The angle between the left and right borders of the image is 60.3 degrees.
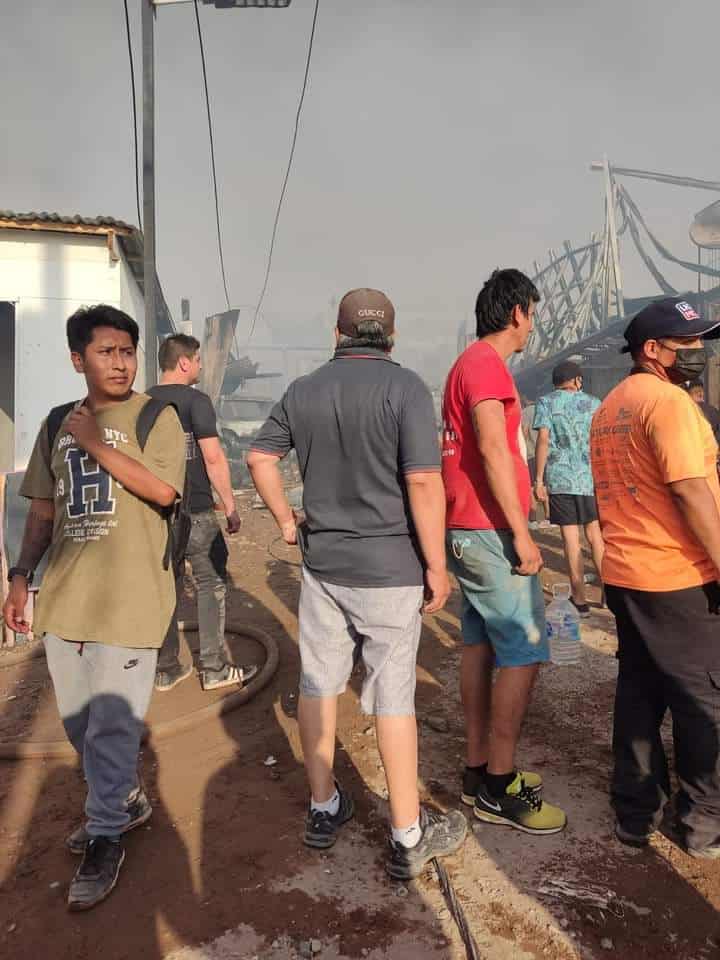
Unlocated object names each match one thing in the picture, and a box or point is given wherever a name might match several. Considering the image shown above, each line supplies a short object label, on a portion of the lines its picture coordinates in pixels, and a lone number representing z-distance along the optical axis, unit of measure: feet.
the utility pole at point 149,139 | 26.16
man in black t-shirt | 13.38
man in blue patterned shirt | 17.53
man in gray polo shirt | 7.70
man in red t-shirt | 8.38
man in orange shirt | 7.71
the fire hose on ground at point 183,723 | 11.22
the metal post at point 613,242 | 88.84
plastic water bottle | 15.01
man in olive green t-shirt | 7.74
